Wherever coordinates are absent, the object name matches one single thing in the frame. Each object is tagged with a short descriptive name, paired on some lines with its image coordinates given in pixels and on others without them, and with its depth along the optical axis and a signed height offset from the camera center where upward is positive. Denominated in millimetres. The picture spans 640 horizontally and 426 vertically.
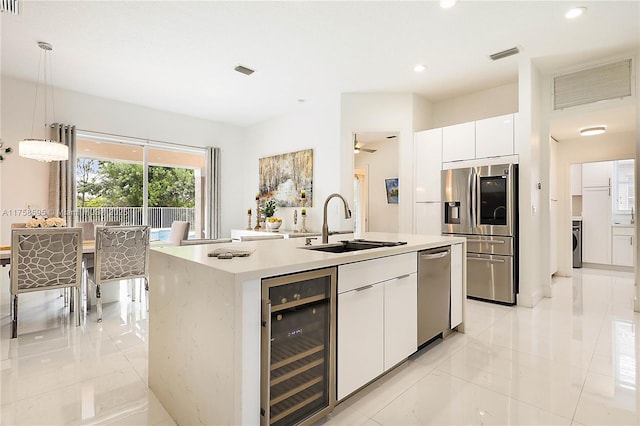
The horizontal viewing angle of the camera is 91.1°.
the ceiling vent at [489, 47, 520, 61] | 3545 +1862
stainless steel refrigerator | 3777 -125
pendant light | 3484 +754
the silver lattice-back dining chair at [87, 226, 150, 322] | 3176 -436
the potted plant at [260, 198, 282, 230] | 5734 +3
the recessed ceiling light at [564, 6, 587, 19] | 2800 +1842
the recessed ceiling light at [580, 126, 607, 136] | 4587 +1260
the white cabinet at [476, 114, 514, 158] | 3910 +993
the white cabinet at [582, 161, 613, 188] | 5984 +799
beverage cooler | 1306 -615
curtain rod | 5066 +1308
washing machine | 6238 -624
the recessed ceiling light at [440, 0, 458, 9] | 2706 +1841
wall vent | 3594 +1567
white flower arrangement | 3016 -90
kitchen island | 1211 -492
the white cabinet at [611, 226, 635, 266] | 5719 -571
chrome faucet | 2256 -117
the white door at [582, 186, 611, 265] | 5977 -200
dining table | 2861 -381
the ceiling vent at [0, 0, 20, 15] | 2165 +1466
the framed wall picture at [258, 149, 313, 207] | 5504 +694
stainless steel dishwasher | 2305 -602
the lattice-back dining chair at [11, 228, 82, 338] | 2736 -430
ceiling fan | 5105 +1268
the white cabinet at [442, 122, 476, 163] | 4168 +988
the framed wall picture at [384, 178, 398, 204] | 6398 +518
